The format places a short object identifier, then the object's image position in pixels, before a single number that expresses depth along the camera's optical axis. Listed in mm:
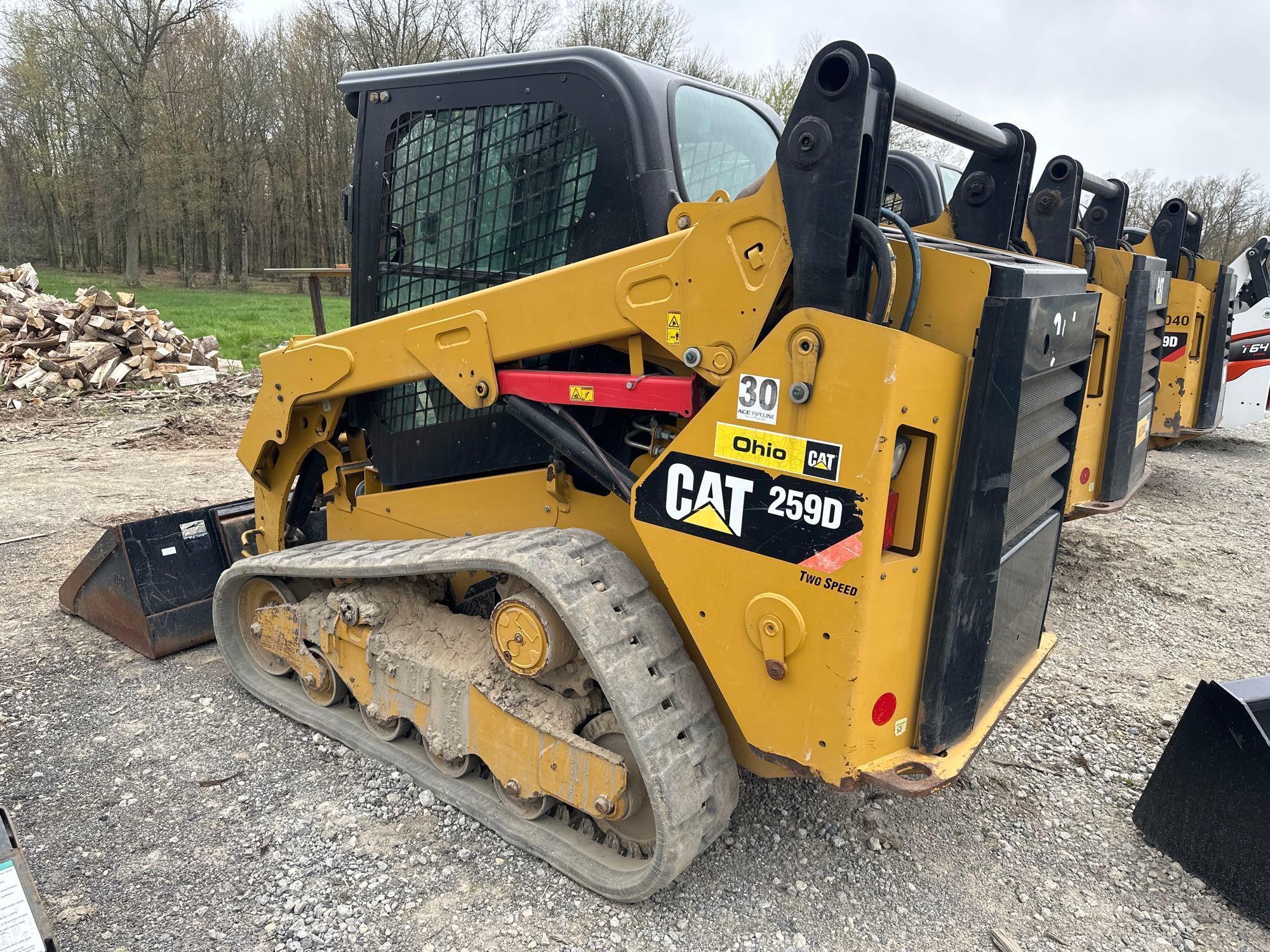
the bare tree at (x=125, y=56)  25391
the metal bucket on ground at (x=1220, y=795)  2646
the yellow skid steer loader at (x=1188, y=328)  7484
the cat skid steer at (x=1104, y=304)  4320
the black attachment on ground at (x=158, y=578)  4121
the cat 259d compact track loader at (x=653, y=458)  2119
